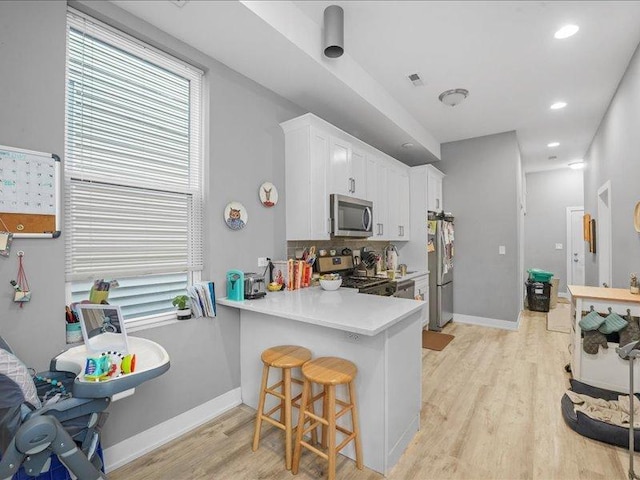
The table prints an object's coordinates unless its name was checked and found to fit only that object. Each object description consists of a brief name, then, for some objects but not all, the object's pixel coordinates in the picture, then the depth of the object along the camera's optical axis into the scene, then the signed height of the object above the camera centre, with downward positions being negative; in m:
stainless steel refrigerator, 4.57 -0.40
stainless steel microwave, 3.05 +0.29
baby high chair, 1.11 -0.65
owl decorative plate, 2.49 +0.23
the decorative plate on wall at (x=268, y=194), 2.80 +0.46
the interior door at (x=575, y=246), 6.95 -0.07
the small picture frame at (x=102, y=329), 1.45 -0.41
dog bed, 1.97 -1.23
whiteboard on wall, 1.50 +0.26
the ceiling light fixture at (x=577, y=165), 6.57 +1.69
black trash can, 5.86 -1.00
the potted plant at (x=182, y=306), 2.21 -0.44
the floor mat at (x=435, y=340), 3.88 -1.27
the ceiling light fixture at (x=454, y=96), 3.42 +1.65
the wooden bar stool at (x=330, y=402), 1.67 -0.92
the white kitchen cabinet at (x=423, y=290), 4.28 -0.66
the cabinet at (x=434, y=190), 4.76 +0.86
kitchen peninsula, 1.79 -0.66
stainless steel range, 3.18 -0.39
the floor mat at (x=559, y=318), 4.70 -1.28
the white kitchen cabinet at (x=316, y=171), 2.90 +0.72
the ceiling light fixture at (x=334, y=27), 2.20 +1.53
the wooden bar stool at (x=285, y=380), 1.85 -0.85
